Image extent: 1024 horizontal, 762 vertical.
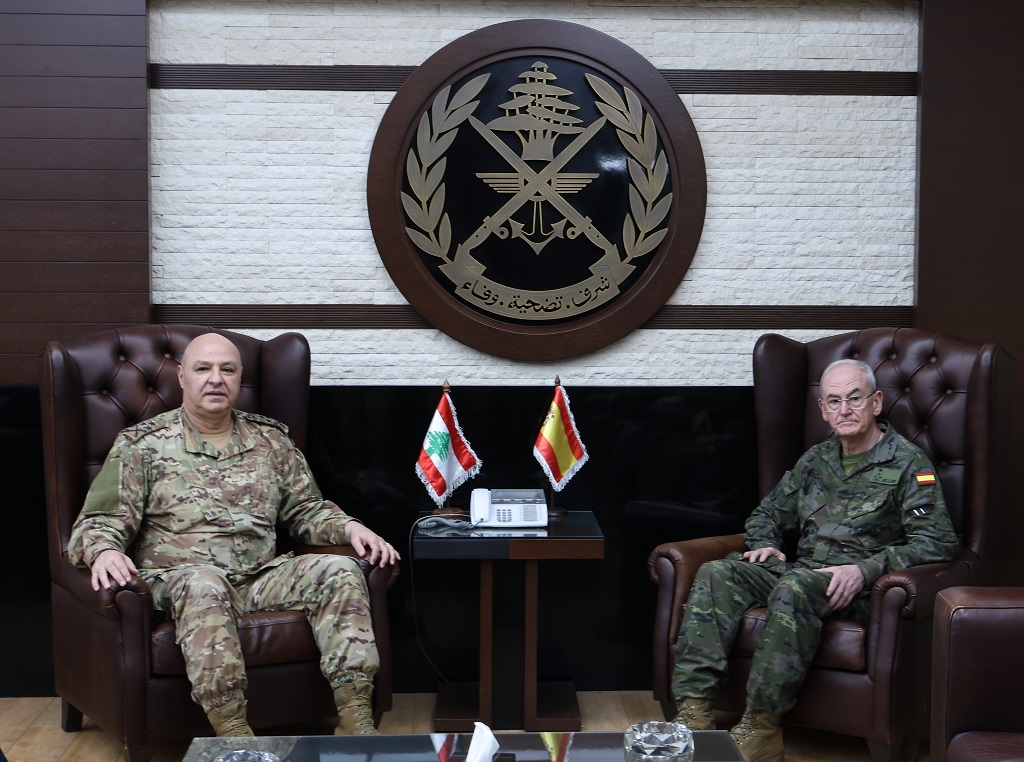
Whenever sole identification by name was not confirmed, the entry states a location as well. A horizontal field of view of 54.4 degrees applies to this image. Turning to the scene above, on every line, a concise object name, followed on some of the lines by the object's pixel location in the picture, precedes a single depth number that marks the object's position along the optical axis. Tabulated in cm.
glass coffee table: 199
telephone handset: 315
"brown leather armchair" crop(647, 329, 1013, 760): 271
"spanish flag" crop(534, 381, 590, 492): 333
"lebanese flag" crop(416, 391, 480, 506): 331
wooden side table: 302
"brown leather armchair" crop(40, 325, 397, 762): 269
